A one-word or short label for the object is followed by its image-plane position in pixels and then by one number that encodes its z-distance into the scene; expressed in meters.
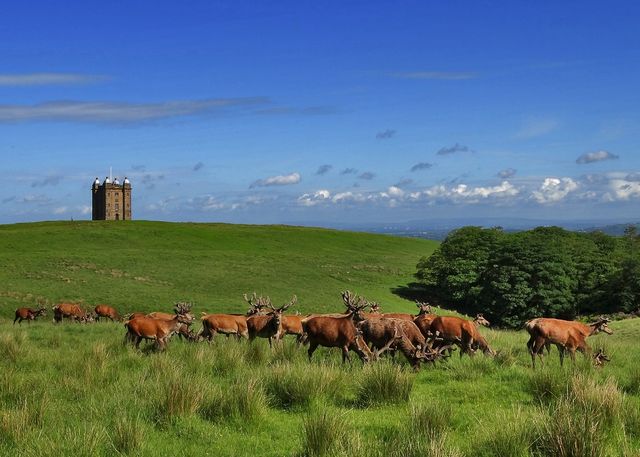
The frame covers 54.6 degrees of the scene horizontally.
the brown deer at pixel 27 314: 36.12
